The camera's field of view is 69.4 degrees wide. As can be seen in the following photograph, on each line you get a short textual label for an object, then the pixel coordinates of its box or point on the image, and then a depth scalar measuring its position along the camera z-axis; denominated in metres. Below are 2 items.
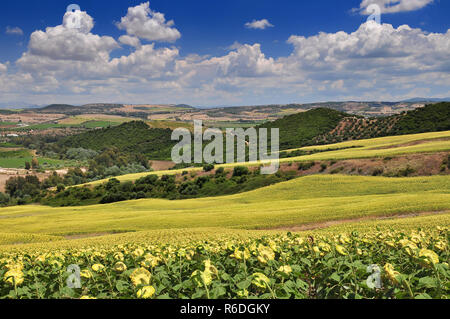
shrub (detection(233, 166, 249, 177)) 86.12
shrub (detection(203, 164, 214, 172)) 96.32
